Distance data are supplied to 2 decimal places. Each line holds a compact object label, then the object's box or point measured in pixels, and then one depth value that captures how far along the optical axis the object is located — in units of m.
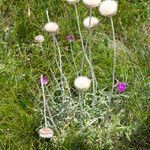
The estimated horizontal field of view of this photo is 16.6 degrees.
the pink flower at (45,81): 2.38
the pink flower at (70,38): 2.56
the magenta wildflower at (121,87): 2.37
